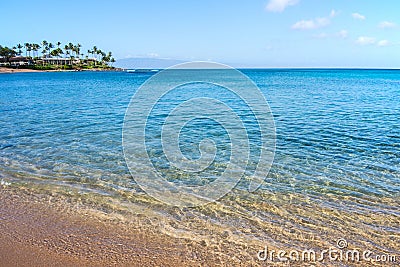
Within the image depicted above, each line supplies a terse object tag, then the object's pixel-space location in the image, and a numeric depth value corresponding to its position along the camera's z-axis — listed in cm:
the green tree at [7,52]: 18175
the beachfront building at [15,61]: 18688
